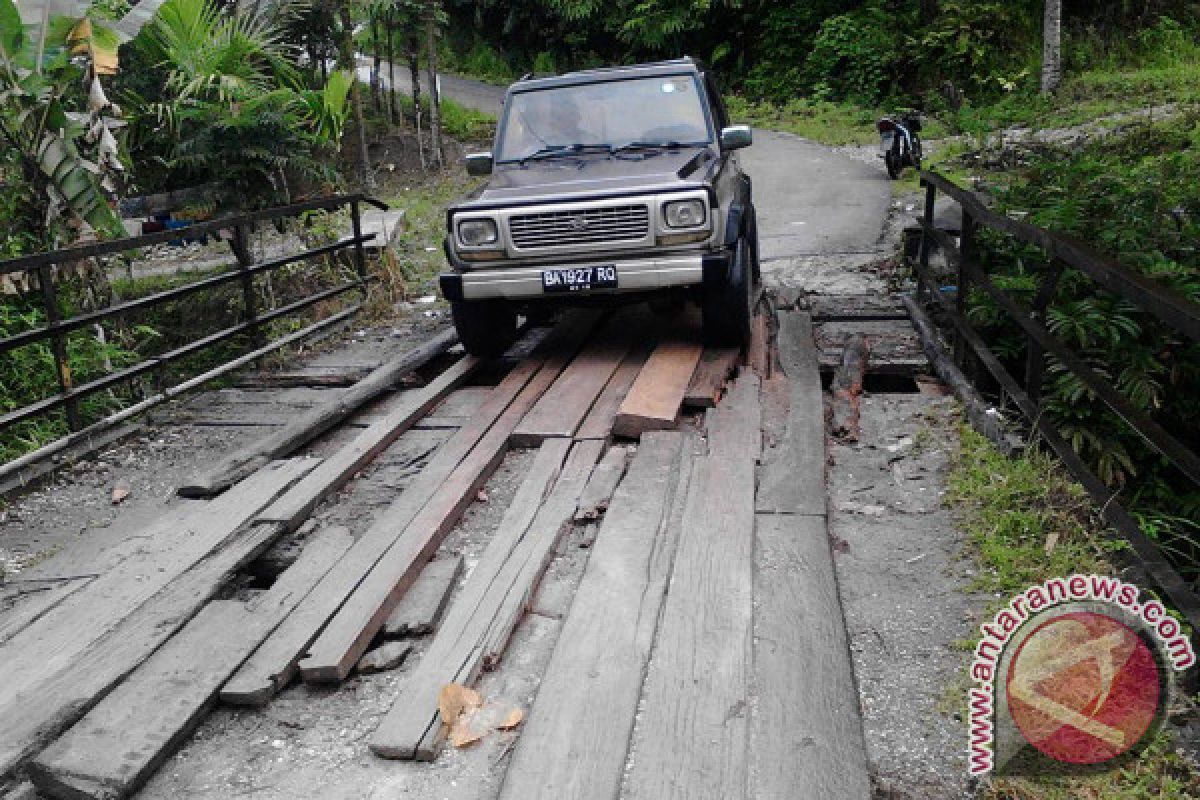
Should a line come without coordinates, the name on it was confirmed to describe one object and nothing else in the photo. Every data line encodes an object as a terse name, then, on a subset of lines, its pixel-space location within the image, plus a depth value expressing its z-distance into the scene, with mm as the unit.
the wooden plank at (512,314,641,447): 5434
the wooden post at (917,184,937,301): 7552
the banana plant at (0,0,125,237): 6734
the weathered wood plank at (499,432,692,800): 2725
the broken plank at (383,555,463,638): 3561
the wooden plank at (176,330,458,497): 5020
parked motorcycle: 13711
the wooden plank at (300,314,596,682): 3334
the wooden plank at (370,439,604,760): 2943
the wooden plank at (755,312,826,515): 4461
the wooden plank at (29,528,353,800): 2789
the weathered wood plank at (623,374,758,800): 2711
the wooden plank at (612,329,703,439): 5340
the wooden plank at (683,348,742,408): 5750
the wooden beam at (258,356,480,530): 4590
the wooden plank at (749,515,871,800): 2697
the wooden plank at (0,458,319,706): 3406
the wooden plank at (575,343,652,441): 5399
